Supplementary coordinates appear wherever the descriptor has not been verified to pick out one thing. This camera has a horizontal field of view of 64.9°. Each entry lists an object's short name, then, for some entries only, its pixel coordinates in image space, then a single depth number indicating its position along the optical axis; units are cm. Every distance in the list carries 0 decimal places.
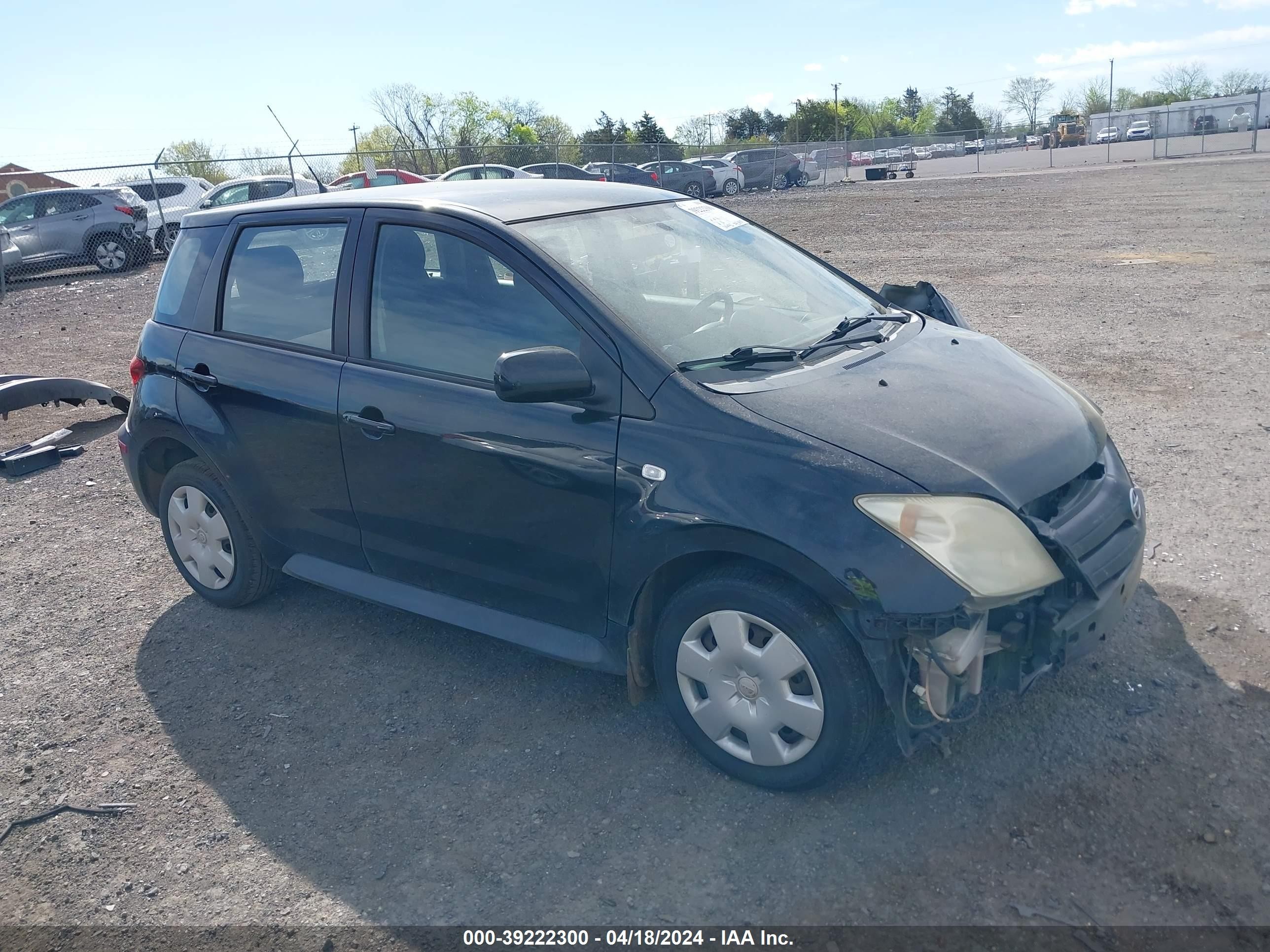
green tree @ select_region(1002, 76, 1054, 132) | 11994
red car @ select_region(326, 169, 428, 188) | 2342
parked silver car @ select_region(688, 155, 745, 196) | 3550
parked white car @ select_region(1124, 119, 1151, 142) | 6316
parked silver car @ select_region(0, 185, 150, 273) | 1859
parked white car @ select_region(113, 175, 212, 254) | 2070
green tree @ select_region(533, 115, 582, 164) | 7569
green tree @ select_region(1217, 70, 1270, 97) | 10612
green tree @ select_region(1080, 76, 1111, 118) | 11169
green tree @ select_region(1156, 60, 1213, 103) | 11244
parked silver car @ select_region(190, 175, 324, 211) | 2058
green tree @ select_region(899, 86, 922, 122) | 13050
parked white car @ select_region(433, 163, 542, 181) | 2277
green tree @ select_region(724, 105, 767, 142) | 8938
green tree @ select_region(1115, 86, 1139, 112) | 11612
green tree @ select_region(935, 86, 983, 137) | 10519
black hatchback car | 290
